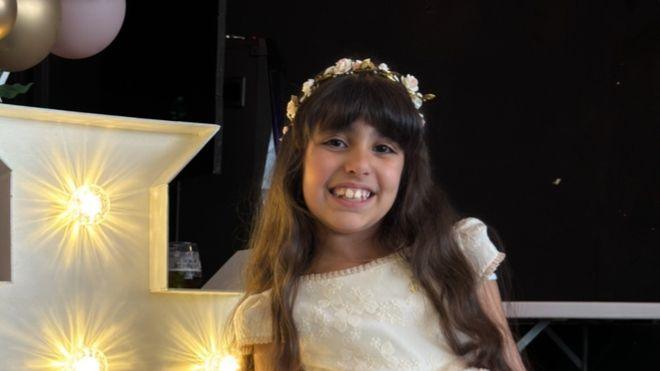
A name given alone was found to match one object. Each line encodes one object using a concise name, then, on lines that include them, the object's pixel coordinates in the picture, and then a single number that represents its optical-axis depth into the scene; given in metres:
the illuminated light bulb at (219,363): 2.11
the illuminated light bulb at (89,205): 1.97
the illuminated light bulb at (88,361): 1.96
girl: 2.07
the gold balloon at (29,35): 2.13
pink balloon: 2.45
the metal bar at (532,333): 3.58
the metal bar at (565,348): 3.94
